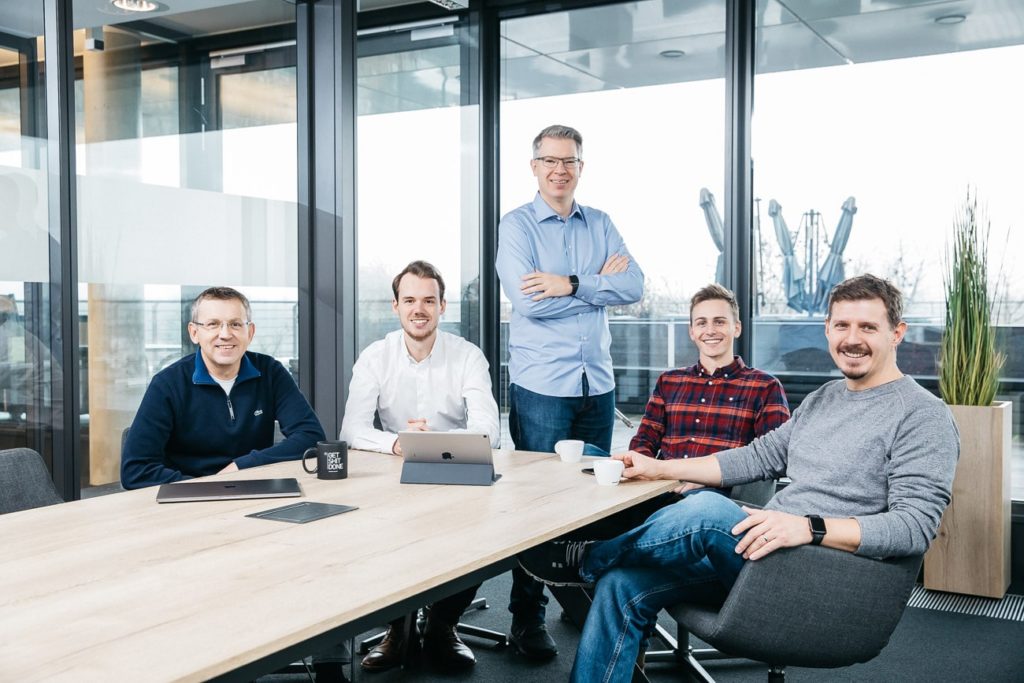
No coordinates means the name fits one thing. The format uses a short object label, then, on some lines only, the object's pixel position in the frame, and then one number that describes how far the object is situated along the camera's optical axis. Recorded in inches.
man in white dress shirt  129.5
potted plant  155.9
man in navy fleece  115.0
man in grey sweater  83.4
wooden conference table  53.4
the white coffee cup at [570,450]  115.8
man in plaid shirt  130.2
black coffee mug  104.5
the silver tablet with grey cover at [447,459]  102.7
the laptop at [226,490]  93.6
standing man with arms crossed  145.3
